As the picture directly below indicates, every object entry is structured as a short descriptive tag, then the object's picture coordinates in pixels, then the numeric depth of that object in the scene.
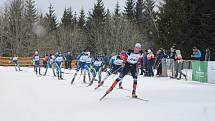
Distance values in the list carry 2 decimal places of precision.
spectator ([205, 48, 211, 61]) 27.98
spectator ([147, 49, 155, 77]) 30.53
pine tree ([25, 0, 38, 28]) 85.74
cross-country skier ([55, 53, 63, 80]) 29.28
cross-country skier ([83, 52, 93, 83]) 24.75
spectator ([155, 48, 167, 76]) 30.20
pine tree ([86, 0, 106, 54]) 78.83
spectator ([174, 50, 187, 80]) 27.02
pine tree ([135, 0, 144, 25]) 81.25
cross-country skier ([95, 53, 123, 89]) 20.89
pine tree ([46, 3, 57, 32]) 90.86
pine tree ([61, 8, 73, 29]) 88.88
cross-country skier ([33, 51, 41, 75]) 36.19
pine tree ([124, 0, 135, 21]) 80.88
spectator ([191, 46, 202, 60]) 26.94
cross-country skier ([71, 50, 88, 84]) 24.77
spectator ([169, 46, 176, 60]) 28.55
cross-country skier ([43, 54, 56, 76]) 32.70
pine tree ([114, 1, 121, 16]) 83.86
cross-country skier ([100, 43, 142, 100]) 16.05
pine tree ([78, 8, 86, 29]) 89.50
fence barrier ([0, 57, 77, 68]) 57.28
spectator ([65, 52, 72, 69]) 47.56
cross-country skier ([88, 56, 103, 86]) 24.19
